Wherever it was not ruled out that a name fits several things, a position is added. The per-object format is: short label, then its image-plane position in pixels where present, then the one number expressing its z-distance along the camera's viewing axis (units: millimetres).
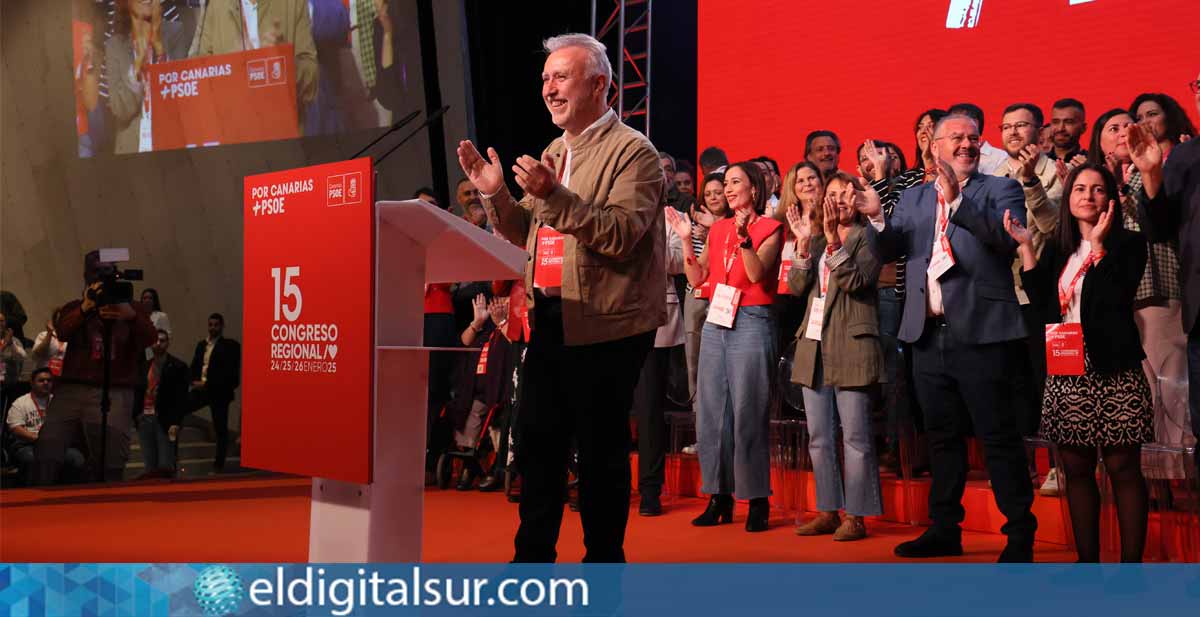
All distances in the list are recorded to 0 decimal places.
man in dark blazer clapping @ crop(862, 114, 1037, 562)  3537
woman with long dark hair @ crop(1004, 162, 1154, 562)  3279
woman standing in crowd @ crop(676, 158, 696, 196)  6285
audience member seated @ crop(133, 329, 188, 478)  7562
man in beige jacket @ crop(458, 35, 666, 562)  2516
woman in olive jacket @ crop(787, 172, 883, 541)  4227
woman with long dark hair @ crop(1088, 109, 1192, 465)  3852
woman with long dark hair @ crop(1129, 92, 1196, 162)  4438
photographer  6473
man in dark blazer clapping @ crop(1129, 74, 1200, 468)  2924
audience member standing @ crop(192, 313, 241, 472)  8250
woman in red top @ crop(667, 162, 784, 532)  4527
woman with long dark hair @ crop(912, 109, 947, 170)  5266
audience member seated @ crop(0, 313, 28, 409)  7309
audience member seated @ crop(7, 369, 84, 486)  6840
